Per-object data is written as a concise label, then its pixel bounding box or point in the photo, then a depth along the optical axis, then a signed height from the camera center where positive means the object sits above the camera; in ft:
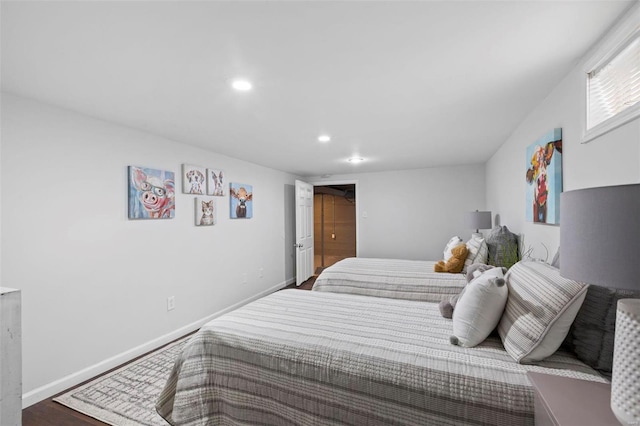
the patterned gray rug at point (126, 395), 6.49 -4.51
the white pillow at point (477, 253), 10.10 -1.43
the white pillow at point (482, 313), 4.89 -1.72
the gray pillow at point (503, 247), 9.23 -1.17
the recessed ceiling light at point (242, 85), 6.20 +2.84
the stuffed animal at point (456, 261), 10.46 -1.75
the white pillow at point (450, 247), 11.56 -1.43
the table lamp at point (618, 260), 2.36 -0.42
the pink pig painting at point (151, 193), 9.29 +0.77
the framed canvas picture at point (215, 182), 12.41 +1.43
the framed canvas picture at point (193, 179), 11.19 +1.44
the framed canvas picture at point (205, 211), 11.90 +0.18
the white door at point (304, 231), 18.19 -1.13
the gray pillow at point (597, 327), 3.69 -1.57
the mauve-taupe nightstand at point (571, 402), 2.77 -1.99
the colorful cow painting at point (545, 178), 6.39 +0.82
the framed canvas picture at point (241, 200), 13.88 +0.72
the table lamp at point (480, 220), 12.90 -0.34
